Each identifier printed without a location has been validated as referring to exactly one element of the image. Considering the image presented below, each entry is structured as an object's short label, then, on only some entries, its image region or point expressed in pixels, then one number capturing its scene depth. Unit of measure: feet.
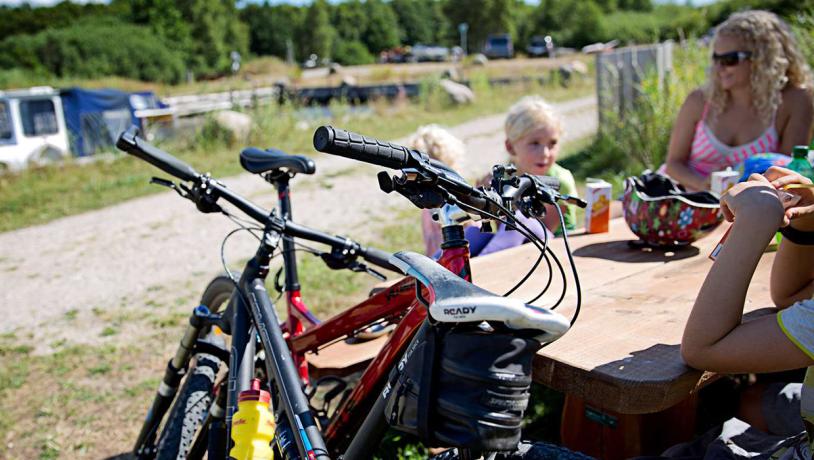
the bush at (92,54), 164.86
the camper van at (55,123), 48.75
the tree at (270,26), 257.14
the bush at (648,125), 23.24
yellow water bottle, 6.38
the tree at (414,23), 302.66
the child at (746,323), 4.79
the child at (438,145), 11.98
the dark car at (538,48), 192.50
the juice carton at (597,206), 9.35
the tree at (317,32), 237.86
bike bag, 3.92
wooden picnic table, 5.08
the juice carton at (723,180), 8.71
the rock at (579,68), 85.14
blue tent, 50.90
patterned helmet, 7.98
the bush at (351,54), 245.45
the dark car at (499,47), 192.54
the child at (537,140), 11.14
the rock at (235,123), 43.57
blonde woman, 11.65
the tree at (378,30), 280.31
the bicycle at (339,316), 4.08
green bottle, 7.52
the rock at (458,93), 65.15
